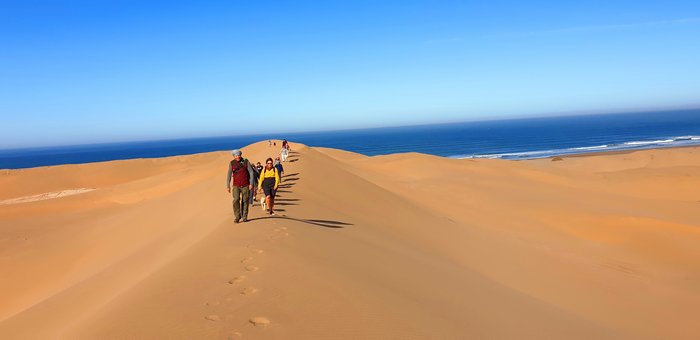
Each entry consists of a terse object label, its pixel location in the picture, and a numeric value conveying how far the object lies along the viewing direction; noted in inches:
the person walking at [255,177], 463.3
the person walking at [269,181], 404.5
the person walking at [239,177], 360.5
